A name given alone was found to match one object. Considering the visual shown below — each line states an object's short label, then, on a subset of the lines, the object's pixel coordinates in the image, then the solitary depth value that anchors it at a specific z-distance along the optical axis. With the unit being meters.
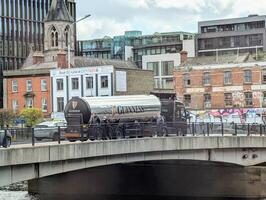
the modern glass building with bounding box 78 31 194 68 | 154.75
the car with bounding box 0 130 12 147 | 29.22
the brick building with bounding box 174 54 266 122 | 84.69
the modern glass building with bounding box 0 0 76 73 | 138.88
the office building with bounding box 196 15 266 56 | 145.12
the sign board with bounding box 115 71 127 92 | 90.56
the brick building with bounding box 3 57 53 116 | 95.88
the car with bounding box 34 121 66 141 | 35.84
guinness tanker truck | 37.25
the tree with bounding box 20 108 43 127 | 88.38
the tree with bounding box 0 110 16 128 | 90.41
